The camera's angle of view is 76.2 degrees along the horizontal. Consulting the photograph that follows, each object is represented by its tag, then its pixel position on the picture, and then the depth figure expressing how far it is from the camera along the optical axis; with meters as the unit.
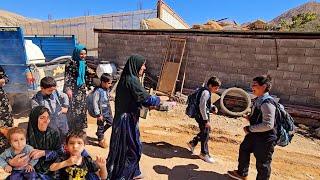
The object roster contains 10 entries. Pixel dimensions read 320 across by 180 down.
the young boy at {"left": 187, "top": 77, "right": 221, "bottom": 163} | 3.43
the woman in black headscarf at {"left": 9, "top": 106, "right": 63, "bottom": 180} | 2.25
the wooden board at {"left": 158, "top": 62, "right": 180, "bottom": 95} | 7.11
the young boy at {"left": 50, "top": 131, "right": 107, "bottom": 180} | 2.00
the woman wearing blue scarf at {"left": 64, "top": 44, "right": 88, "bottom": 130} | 3.97
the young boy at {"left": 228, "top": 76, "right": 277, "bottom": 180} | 2.67
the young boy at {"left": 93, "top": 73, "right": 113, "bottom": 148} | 3.70
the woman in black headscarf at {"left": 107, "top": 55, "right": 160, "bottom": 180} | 2.65
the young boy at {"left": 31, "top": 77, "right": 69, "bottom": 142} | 2.99
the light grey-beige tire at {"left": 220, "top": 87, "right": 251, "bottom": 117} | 5.78
